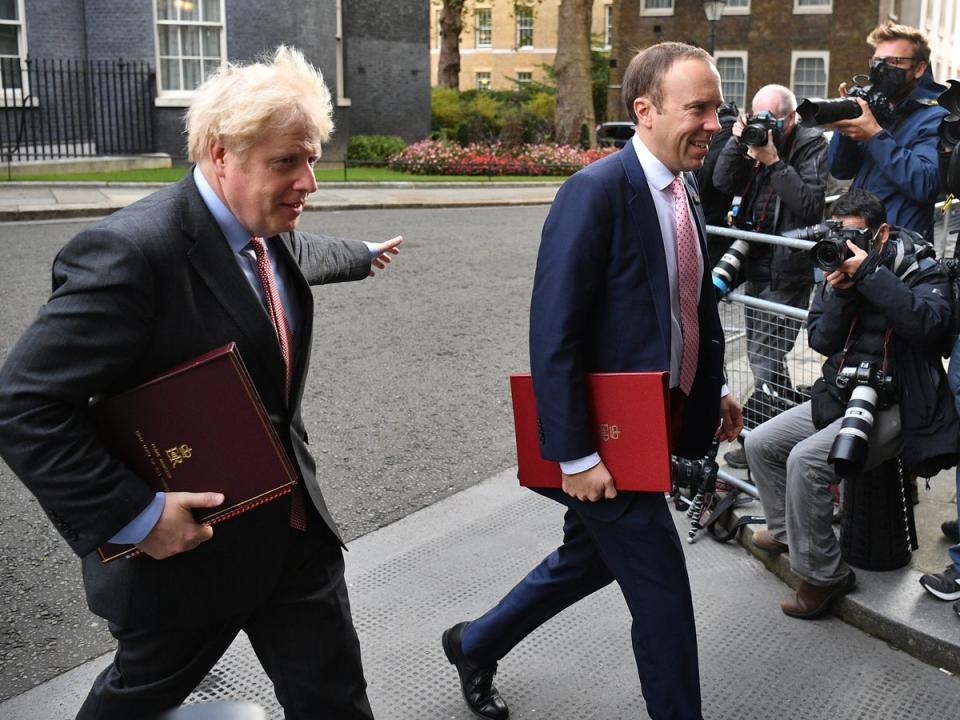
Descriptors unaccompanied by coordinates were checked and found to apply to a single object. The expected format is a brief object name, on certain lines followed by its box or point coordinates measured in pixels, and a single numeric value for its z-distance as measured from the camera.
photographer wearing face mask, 4.71
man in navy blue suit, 2.80
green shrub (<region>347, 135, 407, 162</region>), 26.62
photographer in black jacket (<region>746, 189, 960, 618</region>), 3.82
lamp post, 22.45
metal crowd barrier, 4.76
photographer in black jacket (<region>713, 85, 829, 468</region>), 5.17
